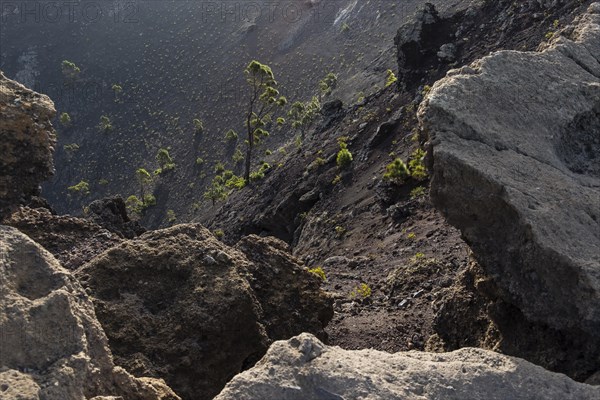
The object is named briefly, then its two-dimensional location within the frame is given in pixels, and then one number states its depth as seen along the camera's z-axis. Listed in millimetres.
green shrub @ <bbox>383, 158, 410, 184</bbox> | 25891
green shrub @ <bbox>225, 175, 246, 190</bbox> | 47744
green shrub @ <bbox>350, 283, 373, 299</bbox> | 16641
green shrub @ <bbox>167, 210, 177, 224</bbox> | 67812
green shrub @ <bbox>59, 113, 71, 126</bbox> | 94500
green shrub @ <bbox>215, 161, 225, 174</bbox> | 72806
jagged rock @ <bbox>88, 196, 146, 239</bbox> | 20312
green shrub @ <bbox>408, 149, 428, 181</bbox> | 25484
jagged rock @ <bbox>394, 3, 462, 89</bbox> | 36625
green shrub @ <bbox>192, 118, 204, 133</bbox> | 84438
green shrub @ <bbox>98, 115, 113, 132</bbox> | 93125
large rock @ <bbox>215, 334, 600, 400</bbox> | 5648
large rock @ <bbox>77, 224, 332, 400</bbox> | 9125
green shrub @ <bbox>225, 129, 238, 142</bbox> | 77562
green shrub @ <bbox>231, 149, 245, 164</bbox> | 72638
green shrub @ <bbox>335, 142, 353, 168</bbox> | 34031
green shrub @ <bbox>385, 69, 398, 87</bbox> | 42300
